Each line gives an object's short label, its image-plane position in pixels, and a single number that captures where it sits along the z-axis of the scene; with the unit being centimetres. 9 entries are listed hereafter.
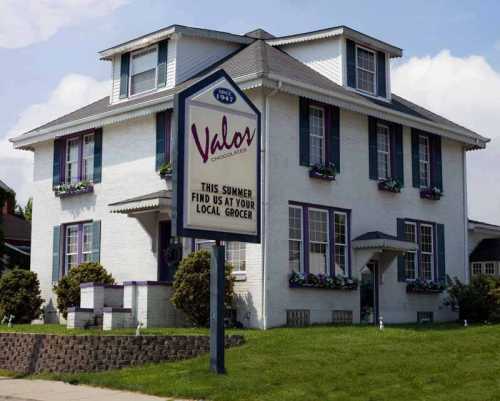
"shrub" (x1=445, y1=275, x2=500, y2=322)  2575
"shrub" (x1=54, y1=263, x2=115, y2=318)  2536
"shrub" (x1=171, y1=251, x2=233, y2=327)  2148
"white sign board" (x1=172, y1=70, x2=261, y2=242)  1528
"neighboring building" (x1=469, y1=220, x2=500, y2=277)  3138
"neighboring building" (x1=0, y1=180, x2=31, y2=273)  3538
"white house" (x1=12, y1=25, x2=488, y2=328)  2283
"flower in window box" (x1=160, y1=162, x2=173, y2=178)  2430
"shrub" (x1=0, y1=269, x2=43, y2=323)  2631
